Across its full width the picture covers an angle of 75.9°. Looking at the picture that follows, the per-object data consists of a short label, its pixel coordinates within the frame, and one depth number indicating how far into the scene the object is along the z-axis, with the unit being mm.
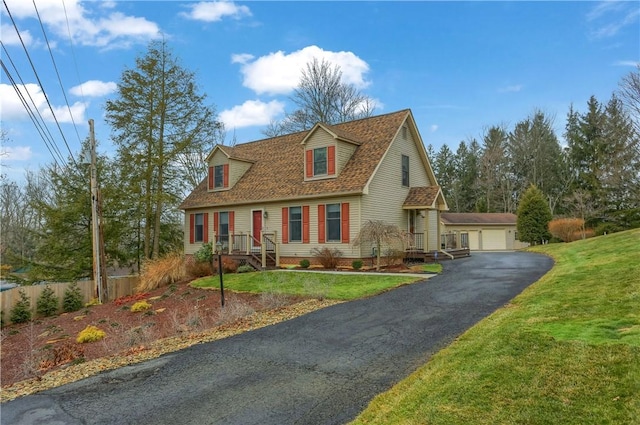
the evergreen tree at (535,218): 31250
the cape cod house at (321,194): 17547
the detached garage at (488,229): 34353
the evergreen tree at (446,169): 51219
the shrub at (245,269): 17562
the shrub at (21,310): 15495
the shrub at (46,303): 16359
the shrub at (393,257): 17391
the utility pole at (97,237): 16406
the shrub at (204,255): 18500
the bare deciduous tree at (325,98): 33281
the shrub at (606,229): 28516
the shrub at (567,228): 28581
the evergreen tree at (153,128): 22766
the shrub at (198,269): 18438
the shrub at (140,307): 13783
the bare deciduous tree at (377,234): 15799
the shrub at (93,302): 17367
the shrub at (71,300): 16906
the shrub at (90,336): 10336
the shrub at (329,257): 17031
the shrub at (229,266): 17969
